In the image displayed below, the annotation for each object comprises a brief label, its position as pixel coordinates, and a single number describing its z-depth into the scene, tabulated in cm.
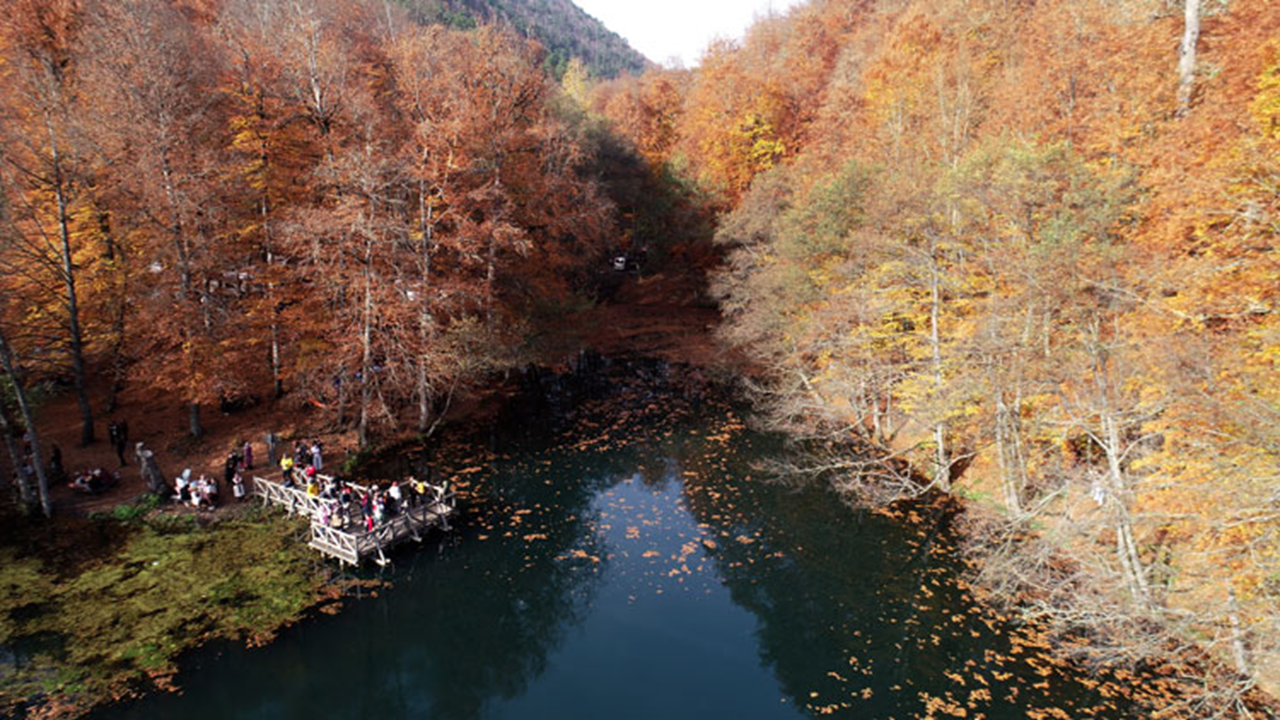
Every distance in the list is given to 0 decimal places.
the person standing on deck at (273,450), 2558
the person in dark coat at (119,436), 2491
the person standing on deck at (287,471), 2245
